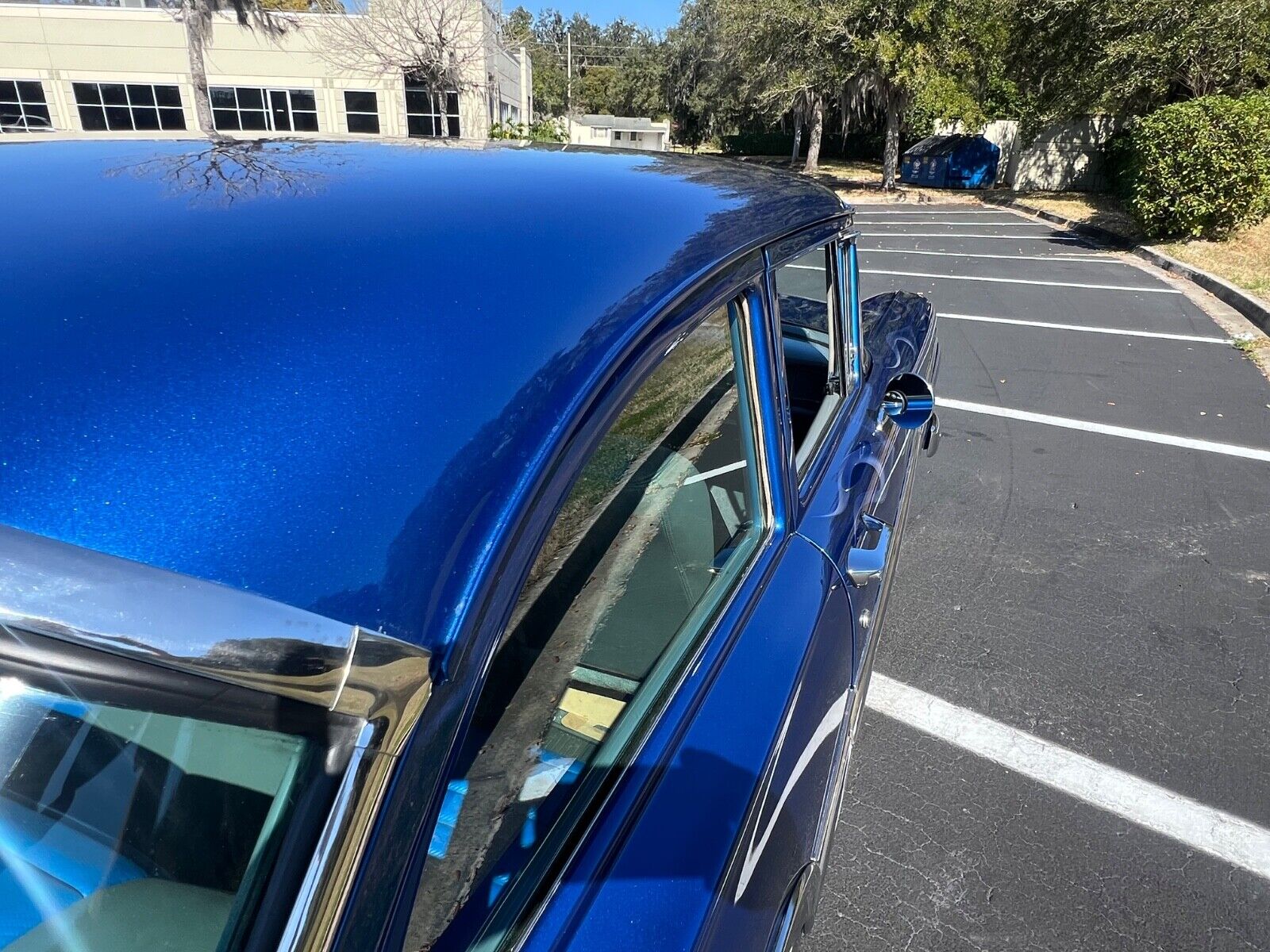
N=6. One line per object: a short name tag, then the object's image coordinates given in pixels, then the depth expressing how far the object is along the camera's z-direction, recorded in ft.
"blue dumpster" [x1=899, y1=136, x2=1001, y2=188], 84.53
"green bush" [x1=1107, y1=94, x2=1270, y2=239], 38.19
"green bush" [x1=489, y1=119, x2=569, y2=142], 97.07
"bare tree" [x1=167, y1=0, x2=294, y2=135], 88.53
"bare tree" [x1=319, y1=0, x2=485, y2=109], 94.38
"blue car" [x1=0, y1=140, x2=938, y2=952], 2.09
